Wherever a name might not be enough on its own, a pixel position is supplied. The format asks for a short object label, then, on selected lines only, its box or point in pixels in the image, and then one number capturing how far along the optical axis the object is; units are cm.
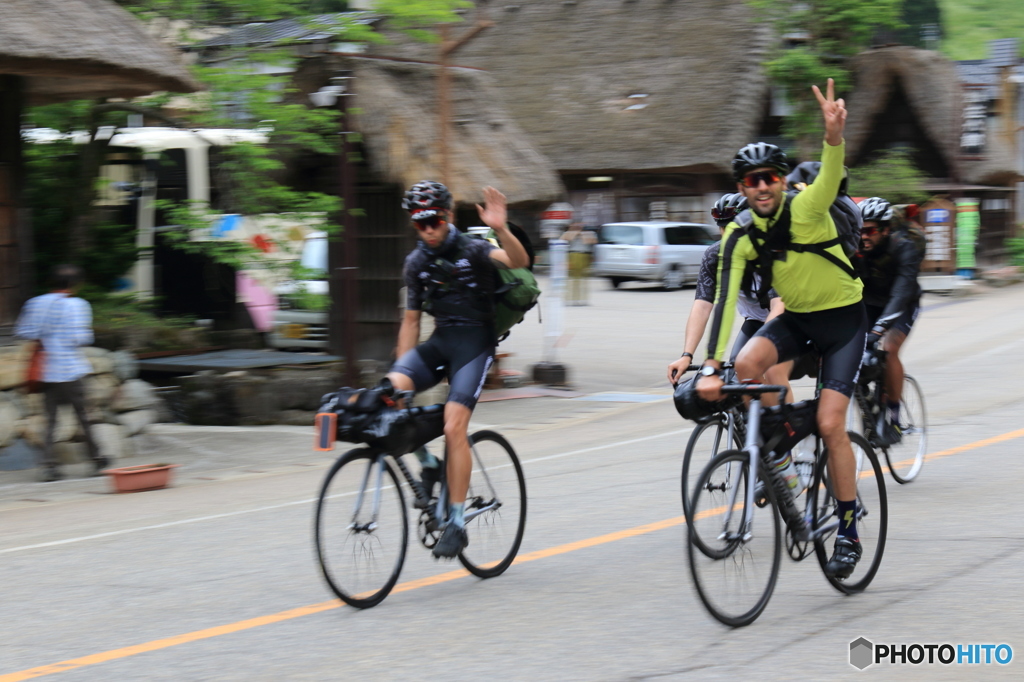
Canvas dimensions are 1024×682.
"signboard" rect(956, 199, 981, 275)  2898
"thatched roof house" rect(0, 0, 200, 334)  1069
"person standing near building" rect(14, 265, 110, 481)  1021
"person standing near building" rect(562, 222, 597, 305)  2767
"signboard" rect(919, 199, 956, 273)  3008
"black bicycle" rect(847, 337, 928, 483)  818
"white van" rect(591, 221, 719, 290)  3091
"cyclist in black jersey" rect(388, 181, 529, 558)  584
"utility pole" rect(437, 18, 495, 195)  1423
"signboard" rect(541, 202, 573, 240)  1656
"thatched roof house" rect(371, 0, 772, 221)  3722
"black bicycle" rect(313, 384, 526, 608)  550
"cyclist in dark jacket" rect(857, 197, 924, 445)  809
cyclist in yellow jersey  517
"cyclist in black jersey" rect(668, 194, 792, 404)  590
